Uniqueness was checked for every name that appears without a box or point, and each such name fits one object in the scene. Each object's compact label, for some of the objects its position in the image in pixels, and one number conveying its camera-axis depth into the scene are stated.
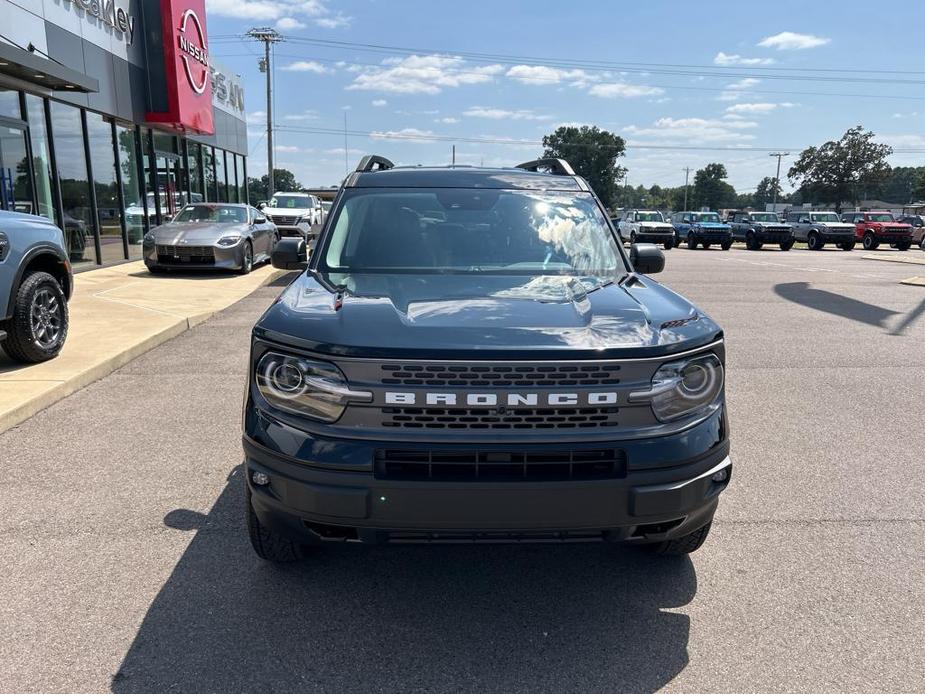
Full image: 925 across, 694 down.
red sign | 17.39
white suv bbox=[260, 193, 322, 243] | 19.94
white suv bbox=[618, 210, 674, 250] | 32.84
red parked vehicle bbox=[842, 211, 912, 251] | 34.16
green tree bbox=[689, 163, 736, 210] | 147.00
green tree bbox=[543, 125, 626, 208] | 116.69
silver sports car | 13.52
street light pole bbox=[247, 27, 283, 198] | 43.66
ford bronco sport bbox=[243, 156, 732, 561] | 2.37
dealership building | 12.32
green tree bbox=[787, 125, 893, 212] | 74.06
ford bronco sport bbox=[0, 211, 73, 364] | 5.79
